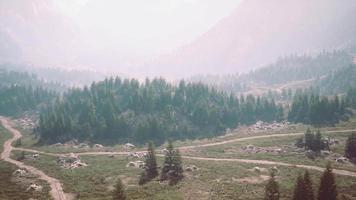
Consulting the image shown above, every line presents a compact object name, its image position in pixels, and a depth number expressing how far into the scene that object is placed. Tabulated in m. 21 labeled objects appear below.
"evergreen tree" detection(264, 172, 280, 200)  65.75
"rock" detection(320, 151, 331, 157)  100.50
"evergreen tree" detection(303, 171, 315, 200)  63.76
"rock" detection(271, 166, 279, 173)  89.11
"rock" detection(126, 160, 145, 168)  101.22
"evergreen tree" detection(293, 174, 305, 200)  63.78
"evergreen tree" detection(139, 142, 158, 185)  90.47
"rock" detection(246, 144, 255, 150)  116.64
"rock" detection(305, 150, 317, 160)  100.03
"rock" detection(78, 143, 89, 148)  134.70
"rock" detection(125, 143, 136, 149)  131.00
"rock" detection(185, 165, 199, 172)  93.26
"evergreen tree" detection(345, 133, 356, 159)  98.77
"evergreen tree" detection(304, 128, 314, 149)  104.94
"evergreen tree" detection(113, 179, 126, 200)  67.06
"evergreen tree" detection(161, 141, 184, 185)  88.38
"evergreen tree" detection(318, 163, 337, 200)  64.06
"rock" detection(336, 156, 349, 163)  95.28
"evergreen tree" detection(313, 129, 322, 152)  103.32
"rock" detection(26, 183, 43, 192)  80.29
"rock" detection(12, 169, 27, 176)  92.40
